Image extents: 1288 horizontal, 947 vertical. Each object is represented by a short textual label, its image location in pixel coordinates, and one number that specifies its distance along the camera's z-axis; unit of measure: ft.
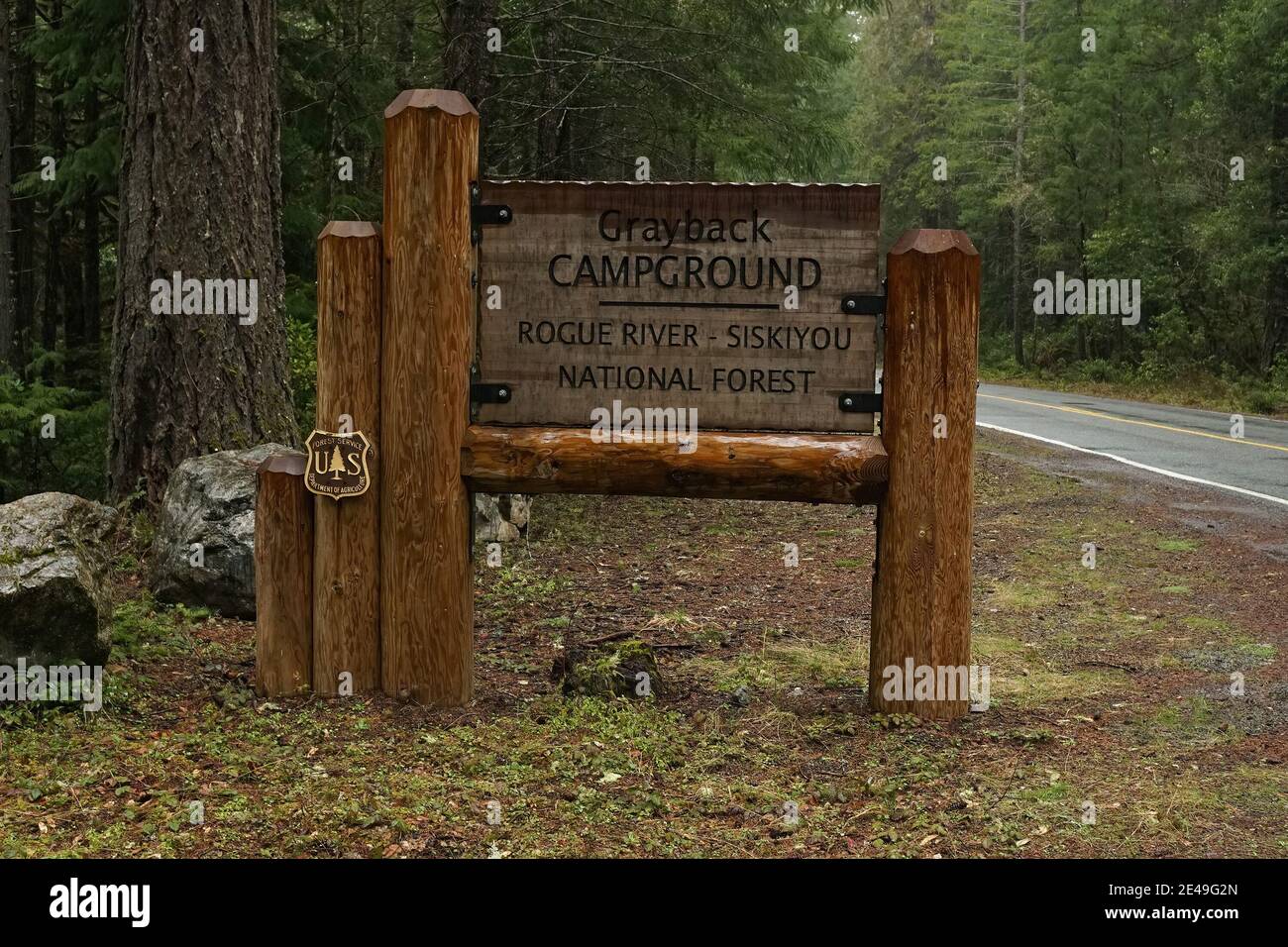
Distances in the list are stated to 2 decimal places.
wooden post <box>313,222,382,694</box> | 18.99
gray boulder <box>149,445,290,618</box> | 23.95
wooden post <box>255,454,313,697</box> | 19.20
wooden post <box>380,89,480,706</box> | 18.65
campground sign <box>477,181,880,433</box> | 18.60
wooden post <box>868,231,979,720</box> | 18.12
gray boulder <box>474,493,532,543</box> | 30.63
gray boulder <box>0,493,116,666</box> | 17.52
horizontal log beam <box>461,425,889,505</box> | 18.44
